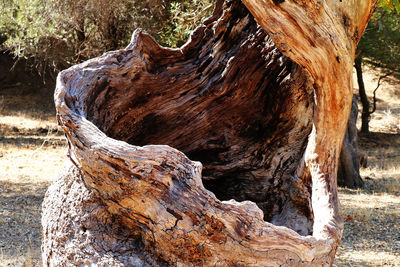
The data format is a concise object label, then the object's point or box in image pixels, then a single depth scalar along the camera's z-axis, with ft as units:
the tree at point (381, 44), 41.16
